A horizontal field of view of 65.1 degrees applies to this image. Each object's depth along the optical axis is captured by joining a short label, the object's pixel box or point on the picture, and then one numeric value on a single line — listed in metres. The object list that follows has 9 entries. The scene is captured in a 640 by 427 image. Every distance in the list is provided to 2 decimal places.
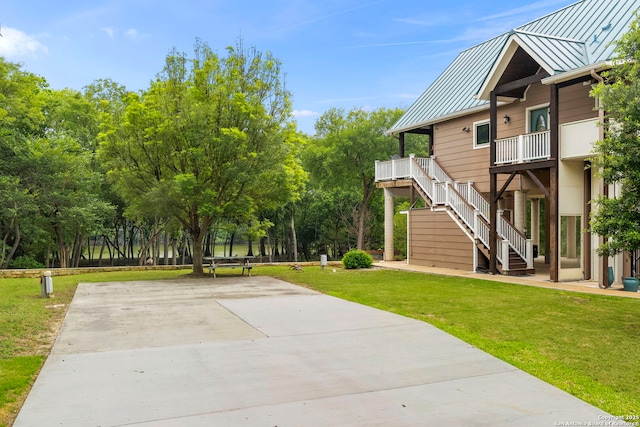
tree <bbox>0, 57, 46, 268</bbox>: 22.19
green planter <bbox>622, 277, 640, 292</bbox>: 11.72
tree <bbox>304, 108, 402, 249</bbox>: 31.61
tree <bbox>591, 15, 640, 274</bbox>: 7.68
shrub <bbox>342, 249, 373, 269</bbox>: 18.58
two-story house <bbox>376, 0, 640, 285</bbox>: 13.34
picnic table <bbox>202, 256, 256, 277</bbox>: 15.52
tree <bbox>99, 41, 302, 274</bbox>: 14.77
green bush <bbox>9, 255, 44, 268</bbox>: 27.16
